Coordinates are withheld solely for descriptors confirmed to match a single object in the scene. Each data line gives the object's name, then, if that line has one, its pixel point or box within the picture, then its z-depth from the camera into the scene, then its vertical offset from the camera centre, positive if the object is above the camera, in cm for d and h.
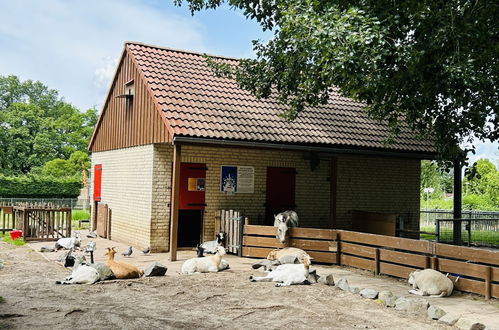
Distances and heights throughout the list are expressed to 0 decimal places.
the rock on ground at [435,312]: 859 -194
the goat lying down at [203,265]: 1230 -181
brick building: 1561 +99
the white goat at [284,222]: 1389 -92
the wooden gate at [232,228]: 1496 -117
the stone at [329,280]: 1116 -188
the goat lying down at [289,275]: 1113 -182
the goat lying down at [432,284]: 1016 -177
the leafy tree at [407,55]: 1049 +285
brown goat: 1143 -181
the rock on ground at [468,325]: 782 -196
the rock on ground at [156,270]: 1180 -187
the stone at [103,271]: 1122 -183
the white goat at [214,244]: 1519 -164
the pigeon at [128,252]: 1440 -181
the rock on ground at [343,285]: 1071 -191
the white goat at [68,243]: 1564 -175
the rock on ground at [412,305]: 897 -192
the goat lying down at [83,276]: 1081 -187
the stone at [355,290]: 1046 -195
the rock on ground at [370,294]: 997 -192
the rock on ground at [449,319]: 834 -198
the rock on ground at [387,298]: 942 -191
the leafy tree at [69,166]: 5700 +189
